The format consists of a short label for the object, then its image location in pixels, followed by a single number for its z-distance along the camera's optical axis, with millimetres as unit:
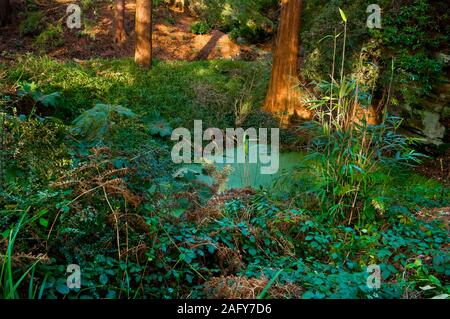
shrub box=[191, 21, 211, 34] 15789
